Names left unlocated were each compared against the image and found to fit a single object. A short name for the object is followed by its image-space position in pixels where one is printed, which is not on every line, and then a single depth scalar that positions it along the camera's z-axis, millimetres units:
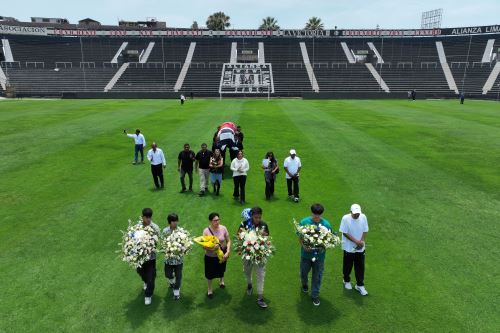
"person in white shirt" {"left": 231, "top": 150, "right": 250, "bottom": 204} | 11078
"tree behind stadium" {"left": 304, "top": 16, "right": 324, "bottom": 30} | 95775
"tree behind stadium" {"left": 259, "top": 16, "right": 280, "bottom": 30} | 98438
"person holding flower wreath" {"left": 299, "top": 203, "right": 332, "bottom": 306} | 6402
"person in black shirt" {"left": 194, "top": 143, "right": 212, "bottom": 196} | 11866
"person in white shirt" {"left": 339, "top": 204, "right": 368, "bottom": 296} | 6684
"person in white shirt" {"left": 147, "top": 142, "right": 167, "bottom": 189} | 12125
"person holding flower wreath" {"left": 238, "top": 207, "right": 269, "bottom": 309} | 6391
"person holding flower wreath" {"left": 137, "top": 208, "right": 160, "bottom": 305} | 6469
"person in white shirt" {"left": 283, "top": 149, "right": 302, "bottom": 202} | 11297
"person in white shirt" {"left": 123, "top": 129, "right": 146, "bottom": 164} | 15618
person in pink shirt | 6504
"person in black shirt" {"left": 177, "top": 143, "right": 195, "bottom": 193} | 12070
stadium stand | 62125
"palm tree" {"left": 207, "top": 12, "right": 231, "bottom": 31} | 99500
